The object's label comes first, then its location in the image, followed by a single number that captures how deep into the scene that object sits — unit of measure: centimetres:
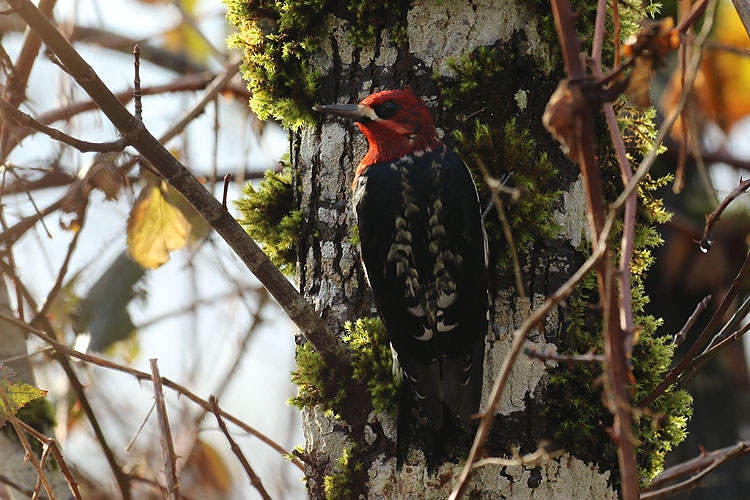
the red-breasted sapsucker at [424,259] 622
